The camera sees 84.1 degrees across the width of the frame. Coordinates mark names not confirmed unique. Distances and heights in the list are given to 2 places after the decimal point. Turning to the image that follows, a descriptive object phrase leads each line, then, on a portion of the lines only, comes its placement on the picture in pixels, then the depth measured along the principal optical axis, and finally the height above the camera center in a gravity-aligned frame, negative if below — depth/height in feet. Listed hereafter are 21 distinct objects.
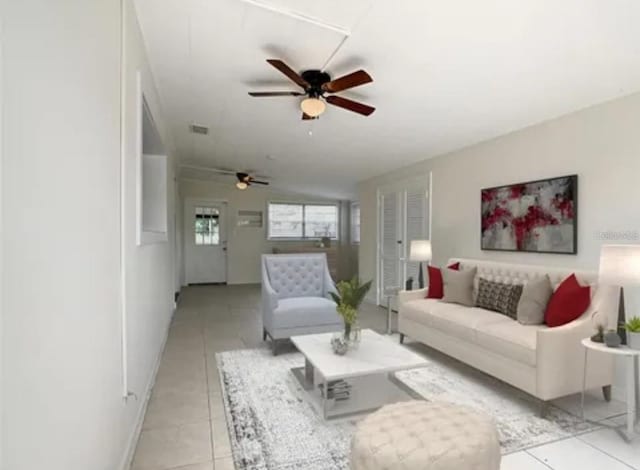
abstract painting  10.19 +0.52
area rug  6.51 -4.08
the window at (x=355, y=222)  31.19 +0.85
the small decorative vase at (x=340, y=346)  8.28 -2.69
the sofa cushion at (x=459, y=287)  11.89 -1.85
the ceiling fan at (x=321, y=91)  8.04 +3.42
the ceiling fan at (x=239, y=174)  22.61 +3.75
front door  28.02 -0.90
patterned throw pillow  10.31 -1.96
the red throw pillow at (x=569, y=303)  8.49 -1.69
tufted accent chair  11.94 -2.51
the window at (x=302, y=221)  30.22 +0.95
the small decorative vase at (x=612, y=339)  7.16 -2.16
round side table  6.95 -2.85
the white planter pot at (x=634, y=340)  7.07 -2.15
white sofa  7.82 -2.76
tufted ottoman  4.34 -2.72
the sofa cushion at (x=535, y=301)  9.31 -1.83
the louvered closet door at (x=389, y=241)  18.65 -0.50
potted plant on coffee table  8.49 -1.70
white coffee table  7.53 -2.96
